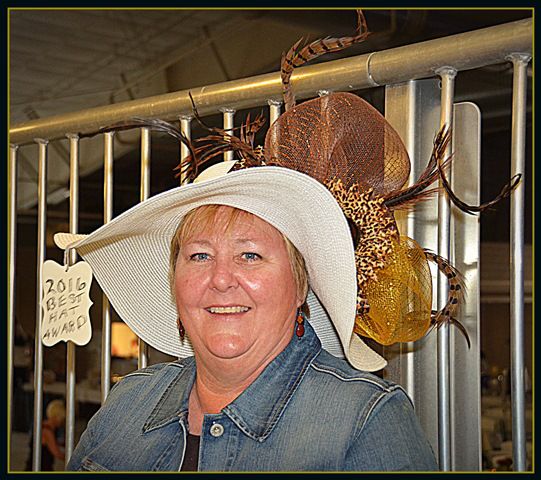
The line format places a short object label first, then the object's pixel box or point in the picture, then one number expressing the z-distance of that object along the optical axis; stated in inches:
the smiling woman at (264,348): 44.6
